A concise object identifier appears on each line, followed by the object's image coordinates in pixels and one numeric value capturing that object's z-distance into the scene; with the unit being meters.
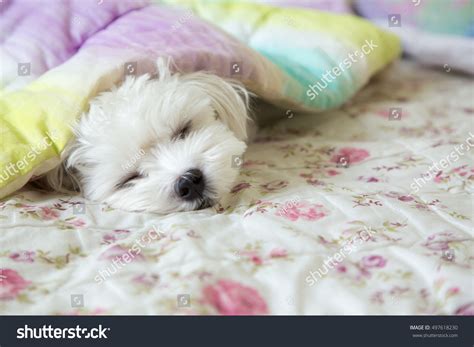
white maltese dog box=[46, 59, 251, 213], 0.50
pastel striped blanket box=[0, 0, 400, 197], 0.50
